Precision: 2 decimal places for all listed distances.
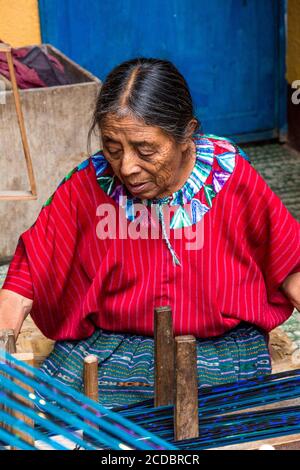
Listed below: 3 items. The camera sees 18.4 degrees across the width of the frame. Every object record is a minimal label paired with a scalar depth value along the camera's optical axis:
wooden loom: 1.88
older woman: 2.56
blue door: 5.14
